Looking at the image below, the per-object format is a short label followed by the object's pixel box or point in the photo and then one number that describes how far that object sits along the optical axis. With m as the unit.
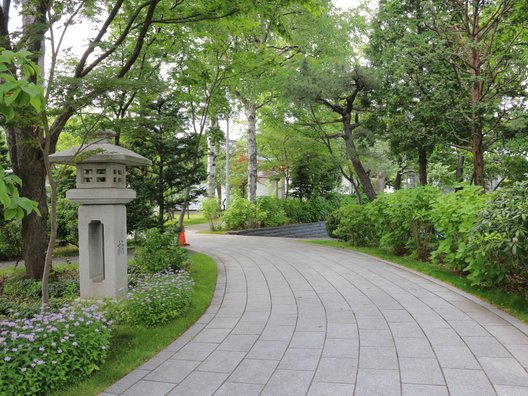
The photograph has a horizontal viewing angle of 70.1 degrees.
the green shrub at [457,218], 5.45
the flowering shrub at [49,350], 2.64
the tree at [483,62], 7.95
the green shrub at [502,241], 4.23
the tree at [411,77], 8.77
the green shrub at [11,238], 8.52
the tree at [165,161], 8.92
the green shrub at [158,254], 6.77
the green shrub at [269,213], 16.27
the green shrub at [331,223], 13.49
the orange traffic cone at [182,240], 11.66
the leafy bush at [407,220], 7.73
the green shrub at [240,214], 16.08
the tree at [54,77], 4.23
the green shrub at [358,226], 10.34
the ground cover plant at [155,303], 4.31
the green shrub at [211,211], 16.81
